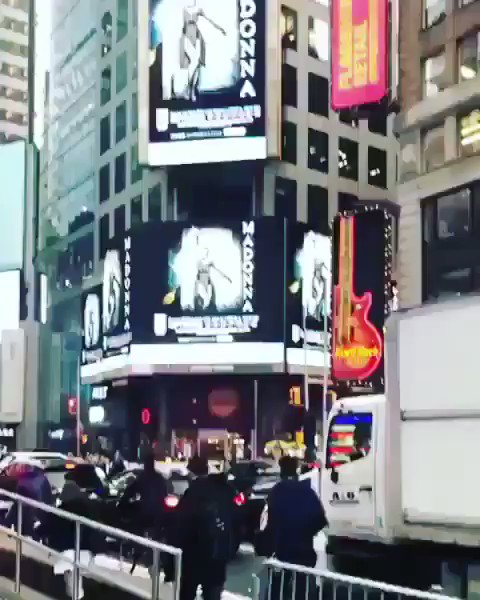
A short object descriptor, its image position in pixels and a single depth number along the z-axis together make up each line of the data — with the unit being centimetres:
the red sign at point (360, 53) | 3947
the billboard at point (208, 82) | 6244
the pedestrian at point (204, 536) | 1037
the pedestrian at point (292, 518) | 1129
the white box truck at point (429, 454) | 1114
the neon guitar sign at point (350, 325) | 4641
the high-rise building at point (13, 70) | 12019
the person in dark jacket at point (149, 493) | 1523
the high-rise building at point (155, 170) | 6512
